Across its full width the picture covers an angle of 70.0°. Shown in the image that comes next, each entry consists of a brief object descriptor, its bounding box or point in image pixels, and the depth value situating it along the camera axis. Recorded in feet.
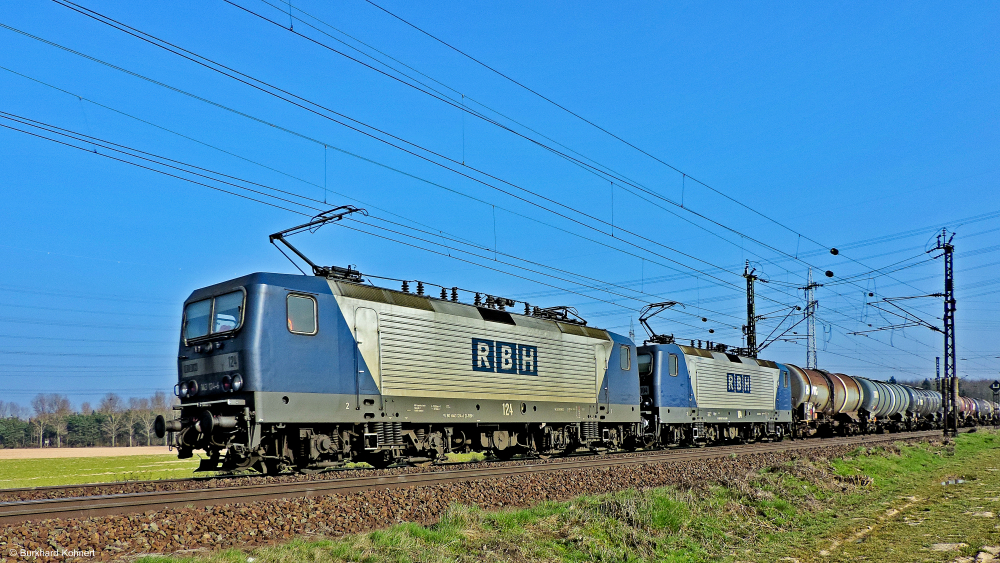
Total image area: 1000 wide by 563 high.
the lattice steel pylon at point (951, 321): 130.11
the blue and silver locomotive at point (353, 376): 49.37
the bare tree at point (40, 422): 272.90
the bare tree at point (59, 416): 265.75
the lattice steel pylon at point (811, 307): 154.87
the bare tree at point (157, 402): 328.33
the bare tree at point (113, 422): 262.88
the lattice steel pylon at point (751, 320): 144.39
